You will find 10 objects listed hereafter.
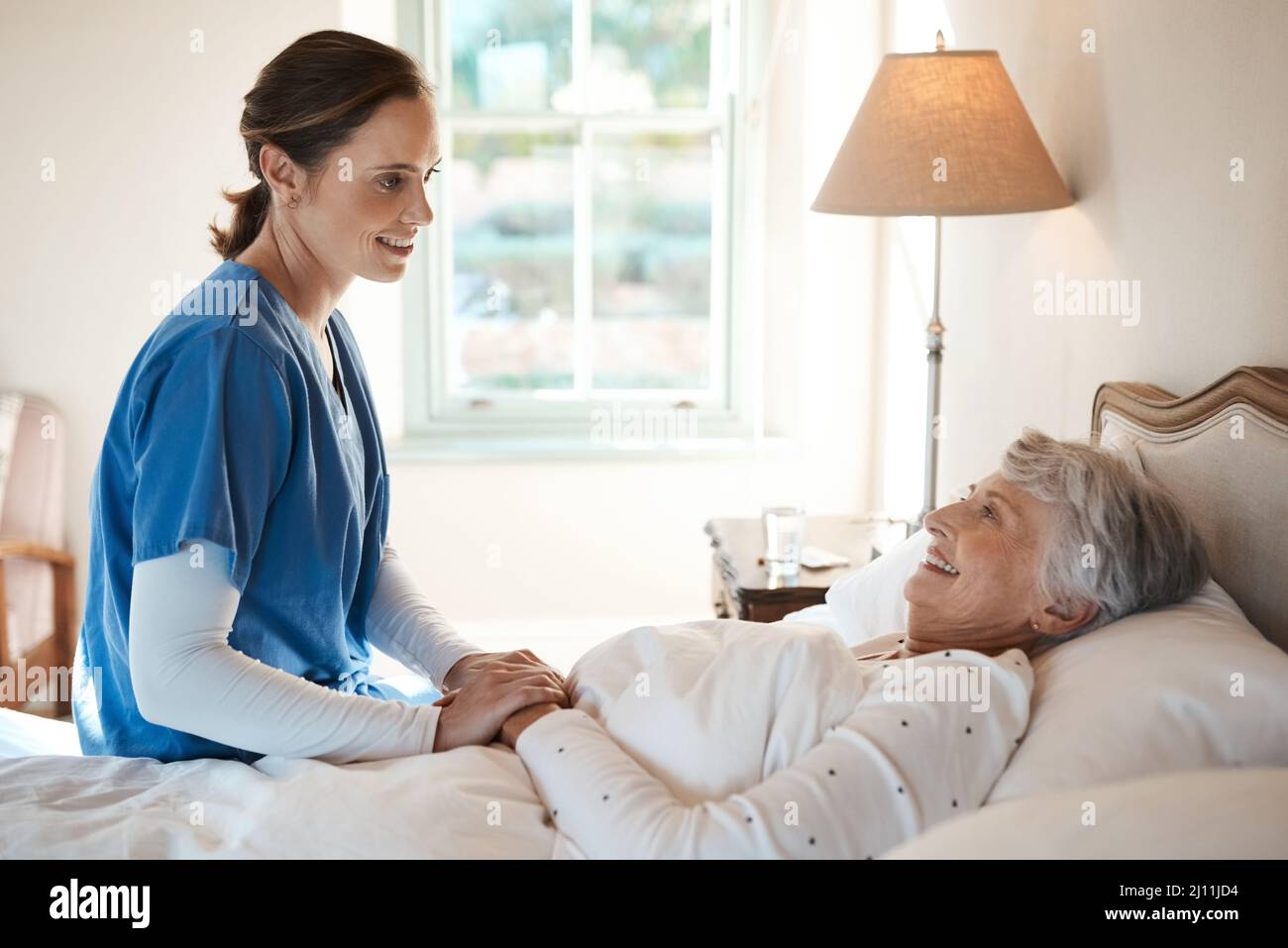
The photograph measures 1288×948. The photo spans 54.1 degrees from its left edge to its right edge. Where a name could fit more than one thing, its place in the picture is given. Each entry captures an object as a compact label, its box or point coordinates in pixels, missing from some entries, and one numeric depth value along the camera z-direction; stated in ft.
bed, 3.18
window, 12.37
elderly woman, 3.62
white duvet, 3.76
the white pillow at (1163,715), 3.75
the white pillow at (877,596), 5.87
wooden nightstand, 7.32
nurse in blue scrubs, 4.07
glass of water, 7.59
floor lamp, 6.63
